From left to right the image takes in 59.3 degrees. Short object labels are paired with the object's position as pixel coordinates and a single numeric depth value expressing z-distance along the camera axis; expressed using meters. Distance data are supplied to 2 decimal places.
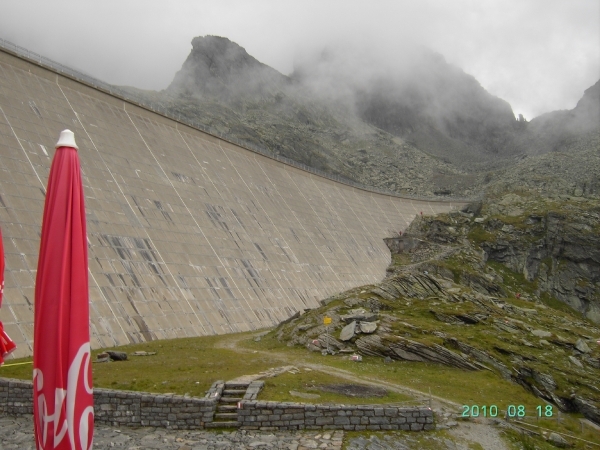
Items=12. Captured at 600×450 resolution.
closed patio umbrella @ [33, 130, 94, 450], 7.31
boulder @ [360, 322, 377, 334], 30.31
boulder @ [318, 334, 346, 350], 29.83
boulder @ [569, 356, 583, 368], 33.62
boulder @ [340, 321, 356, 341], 30.21
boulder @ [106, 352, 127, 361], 23.91
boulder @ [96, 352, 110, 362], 23.44
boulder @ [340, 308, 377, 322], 32.34
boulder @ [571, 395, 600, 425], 29.05
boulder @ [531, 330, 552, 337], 37.31
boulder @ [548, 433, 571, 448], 18.83
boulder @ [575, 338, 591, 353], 36.27
